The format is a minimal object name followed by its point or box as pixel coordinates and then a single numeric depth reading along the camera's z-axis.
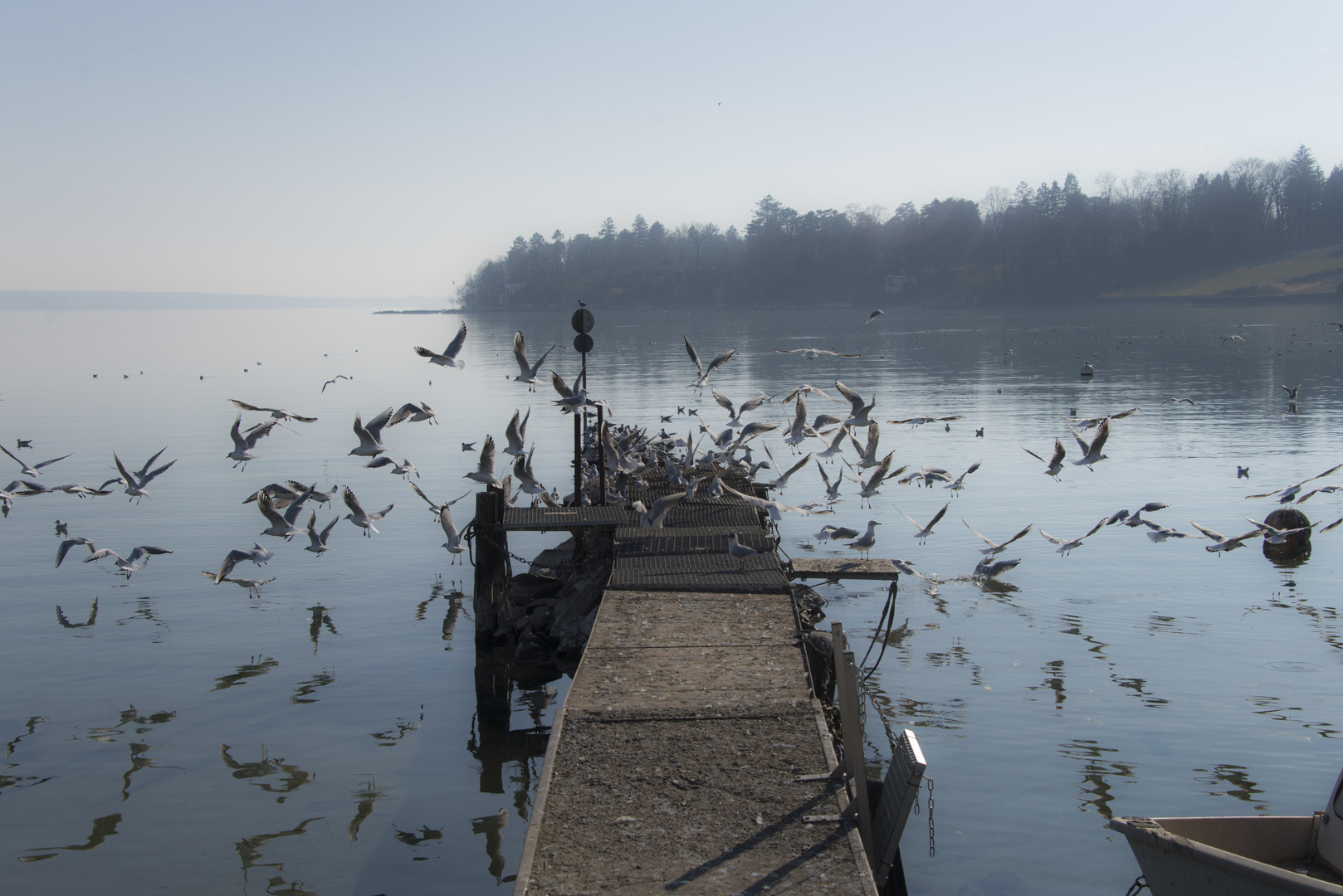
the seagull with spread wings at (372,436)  13.65
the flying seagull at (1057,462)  15.28
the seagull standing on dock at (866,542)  15.32
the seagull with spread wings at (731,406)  17.53
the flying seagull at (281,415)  14.40
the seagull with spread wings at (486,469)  14.33
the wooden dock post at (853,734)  7.95
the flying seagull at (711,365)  15.79
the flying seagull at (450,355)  13.35
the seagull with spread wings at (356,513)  14.71
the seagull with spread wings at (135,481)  15.31
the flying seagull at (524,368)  13.62
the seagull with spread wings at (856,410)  15.75
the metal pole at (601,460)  17.14
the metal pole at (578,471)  17.41
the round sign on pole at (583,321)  17.65
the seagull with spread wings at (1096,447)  14.98
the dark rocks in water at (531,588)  17.19
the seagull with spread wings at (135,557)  15.37
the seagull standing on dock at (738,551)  13.55
